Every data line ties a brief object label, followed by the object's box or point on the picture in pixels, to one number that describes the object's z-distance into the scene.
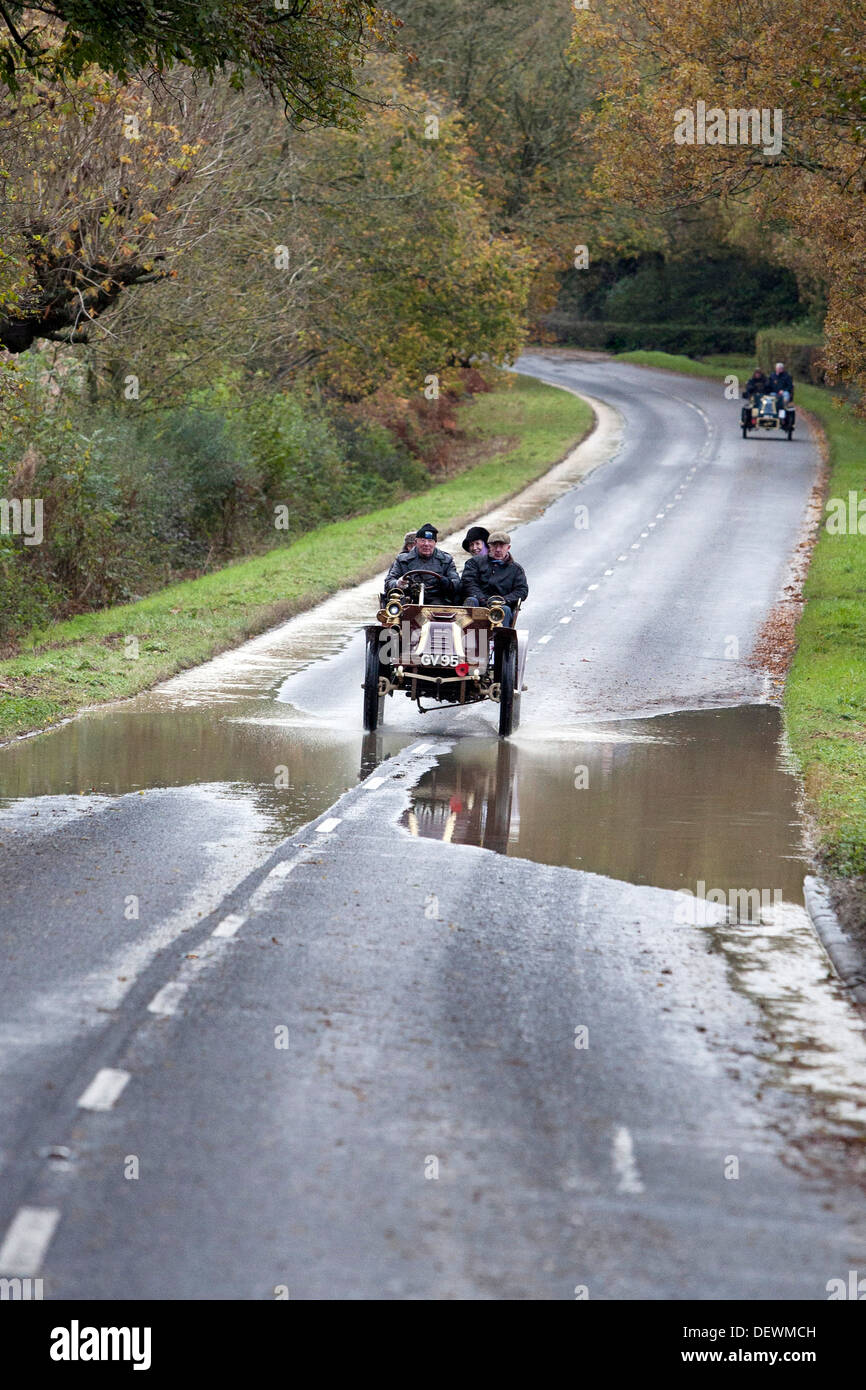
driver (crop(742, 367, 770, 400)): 52.84
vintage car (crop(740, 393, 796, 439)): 49.78
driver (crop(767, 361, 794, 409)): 50.31
